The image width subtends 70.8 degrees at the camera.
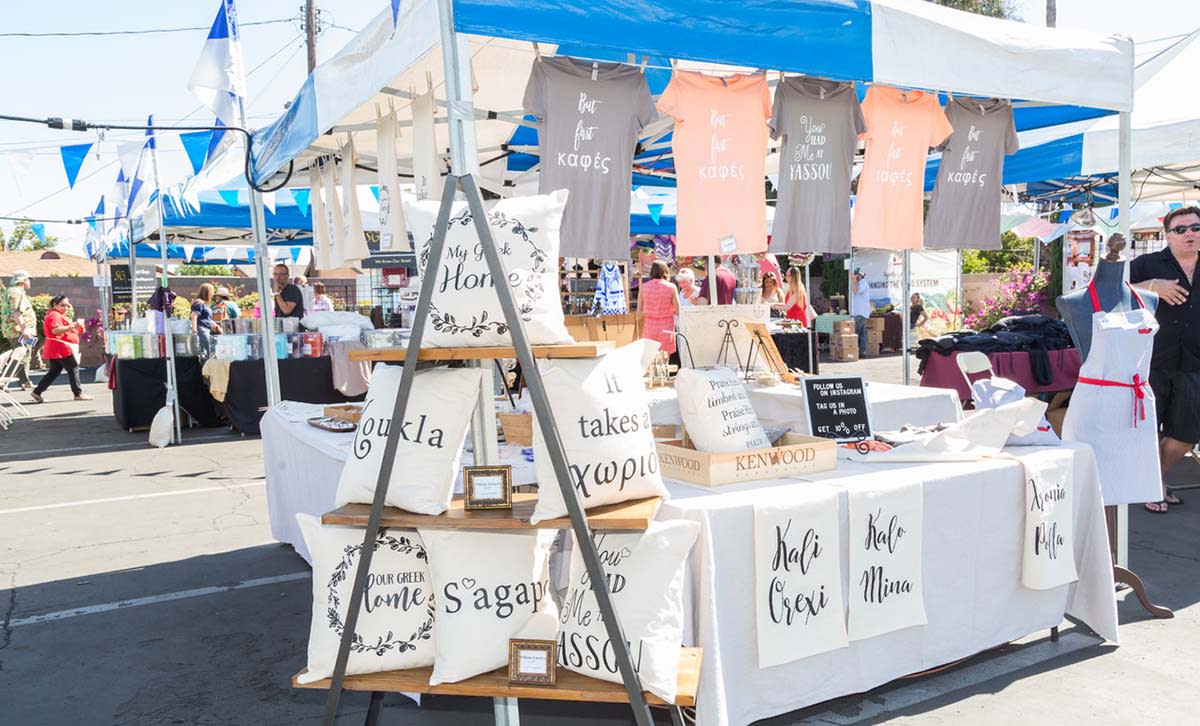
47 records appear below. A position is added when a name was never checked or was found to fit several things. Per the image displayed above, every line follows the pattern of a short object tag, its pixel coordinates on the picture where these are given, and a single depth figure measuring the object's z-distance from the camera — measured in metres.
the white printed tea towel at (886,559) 2.93
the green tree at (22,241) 59.62
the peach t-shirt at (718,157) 4.17
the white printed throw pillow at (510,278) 2.19
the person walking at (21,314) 12.99
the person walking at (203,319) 9.80
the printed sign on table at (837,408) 3.67
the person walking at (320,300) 13.34
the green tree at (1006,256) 23.00
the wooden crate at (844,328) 15.88
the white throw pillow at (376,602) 2.35
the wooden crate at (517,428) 3.55
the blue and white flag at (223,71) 5.88
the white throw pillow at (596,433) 2.22
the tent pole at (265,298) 5.46
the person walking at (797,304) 10.96
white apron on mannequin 3.93
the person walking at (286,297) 10.72
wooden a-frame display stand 2.10
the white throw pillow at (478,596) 2.27
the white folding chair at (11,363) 11.02
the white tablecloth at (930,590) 2.63
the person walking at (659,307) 9.25
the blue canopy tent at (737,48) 2.76
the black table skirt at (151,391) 9.80
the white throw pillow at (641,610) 2.26
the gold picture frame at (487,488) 2.33
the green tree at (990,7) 32.72
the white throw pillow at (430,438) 2.28
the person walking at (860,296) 17.56
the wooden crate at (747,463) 2.91
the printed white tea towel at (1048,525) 3.28
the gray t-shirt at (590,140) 3.94
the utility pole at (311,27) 21.48
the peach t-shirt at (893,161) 4.61
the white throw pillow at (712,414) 3.07
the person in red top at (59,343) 12.70
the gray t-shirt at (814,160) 4.40
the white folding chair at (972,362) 3.68
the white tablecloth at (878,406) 4.22
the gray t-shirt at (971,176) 4.97
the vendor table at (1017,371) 6.96
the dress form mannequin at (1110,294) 3.97
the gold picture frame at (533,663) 2.23
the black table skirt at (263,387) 9.29
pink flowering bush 10.67
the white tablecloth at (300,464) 3.65
